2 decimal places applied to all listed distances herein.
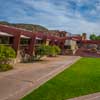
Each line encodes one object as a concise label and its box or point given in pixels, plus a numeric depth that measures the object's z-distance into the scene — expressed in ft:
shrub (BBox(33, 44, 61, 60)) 47.02
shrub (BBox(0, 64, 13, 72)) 31.06
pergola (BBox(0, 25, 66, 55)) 42.03
